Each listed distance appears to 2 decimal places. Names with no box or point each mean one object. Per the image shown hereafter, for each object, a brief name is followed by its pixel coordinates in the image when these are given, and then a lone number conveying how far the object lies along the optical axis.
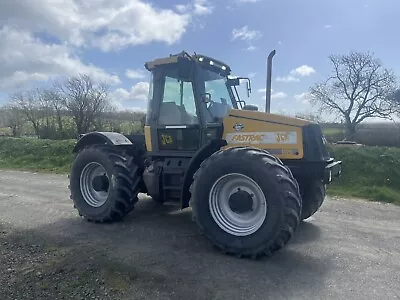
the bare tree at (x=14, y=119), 24.91
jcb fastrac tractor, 4.23
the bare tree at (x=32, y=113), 25.33
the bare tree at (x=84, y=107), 23.41
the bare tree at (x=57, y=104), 24.48
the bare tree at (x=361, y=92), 27.45
